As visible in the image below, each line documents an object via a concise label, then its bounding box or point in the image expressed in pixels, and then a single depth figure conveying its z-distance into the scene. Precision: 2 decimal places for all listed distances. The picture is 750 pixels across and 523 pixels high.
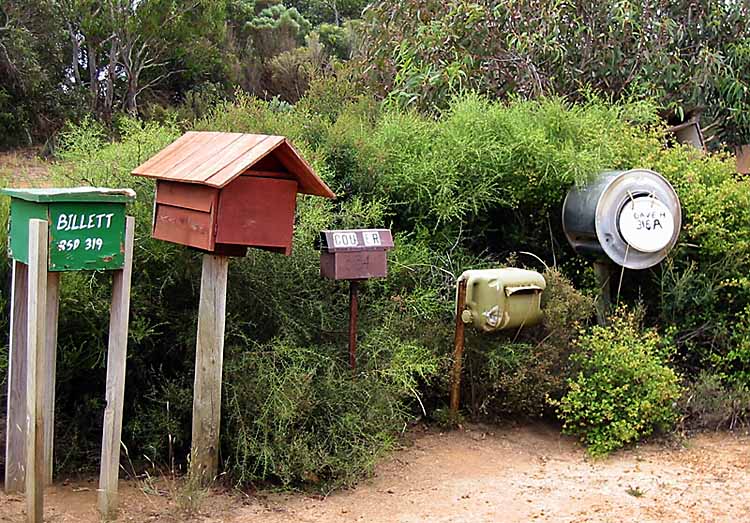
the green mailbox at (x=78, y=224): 4.18
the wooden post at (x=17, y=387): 4.61
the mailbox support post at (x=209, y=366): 4.68
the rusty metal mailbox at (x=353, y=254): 5.19
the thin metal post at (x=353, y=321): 5.32
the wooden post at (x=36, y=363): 4.10
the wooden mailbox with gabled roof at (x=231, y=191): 4.47
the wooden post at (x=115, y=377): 4.39
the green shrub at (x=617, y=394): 5.98
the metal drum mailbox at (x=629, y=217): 6.70
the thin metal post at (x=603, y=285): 6.95
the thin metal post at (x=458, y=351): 6.07
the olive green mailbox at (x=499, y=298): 6.03
